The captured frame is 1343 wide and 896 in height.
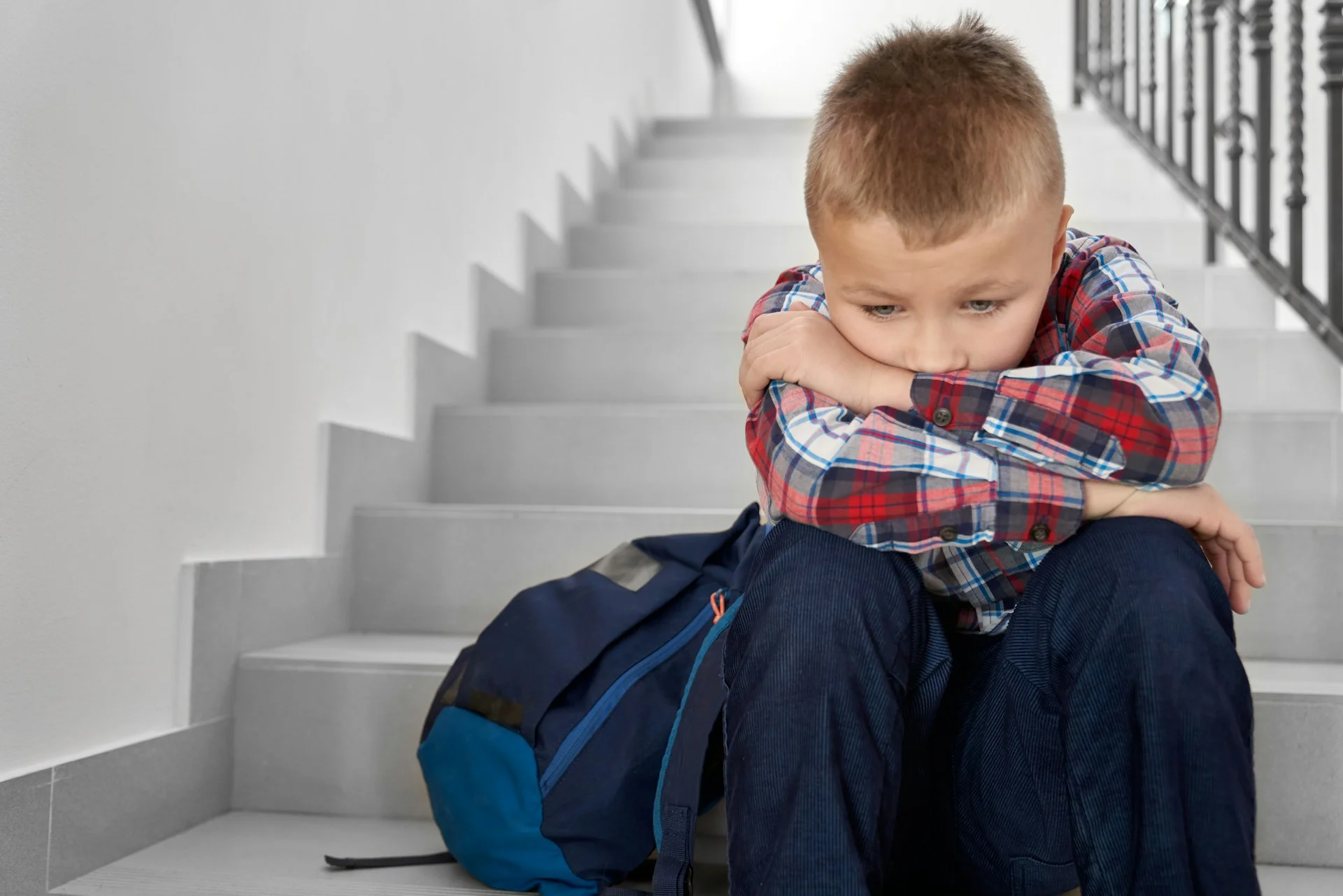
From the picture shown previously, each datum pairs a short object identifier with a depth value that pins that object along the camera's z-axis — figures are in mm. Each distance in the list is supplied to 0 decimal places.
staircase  1048
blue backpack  945
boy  671
